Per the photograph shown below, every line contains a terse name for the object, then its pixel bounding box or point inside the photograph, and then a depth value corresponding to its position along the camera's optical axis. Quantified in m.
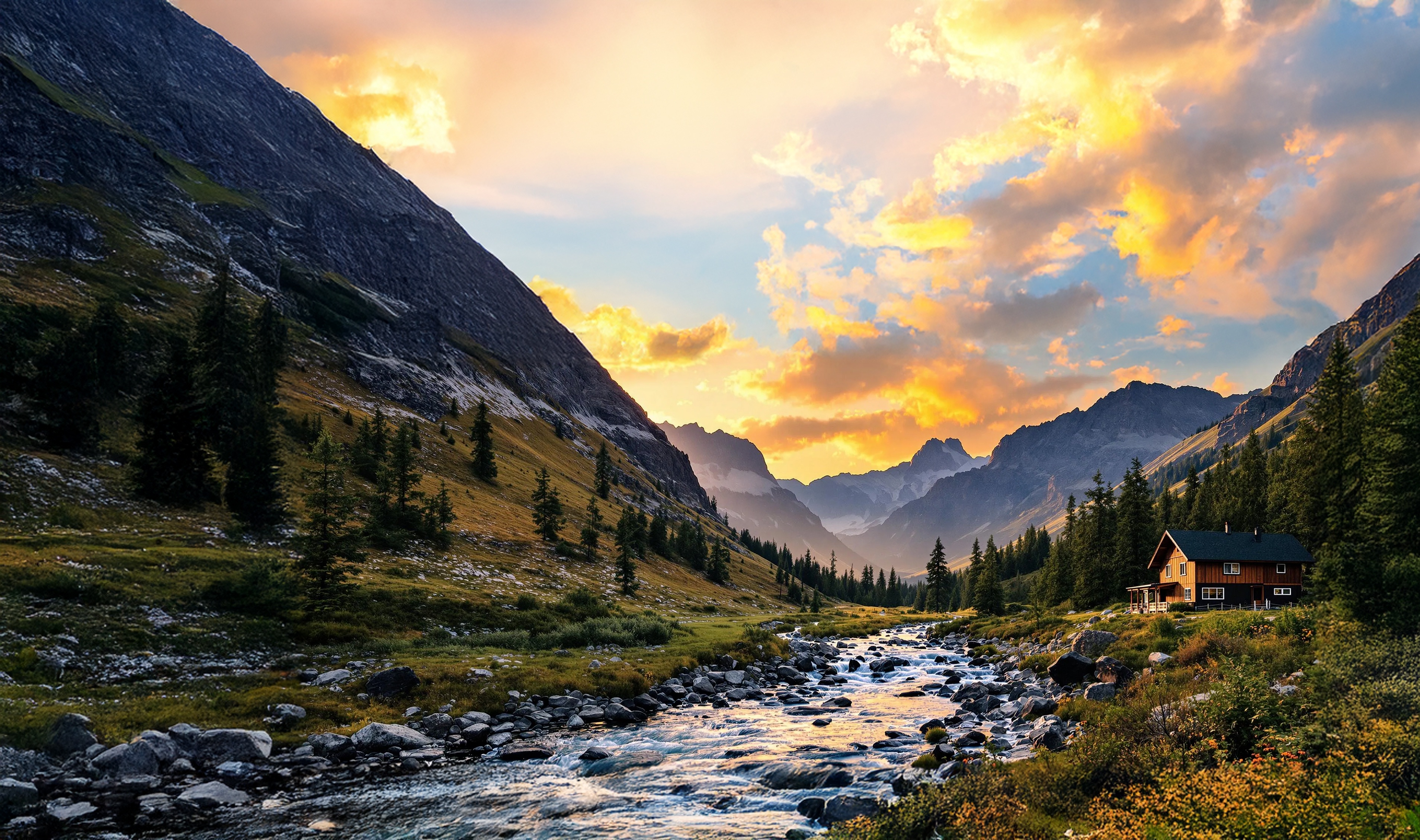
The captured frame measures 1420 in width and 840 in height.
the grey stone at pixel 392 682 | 27.36
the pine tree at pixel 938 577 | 144.88
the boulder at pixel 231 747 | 20.72
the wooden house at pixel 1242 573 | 60.97
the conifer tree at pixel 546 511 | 85.62
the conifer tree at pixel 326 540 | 36.19
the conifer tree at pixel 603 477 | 154.12
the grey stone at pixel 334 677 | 27.70
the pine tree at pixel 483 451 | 109.25
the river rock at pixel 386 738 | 23.39
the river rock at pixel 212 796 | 18.05
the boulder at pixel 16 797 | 15.90
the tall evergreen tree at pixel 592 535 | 88.19
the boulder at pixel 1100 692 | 26.83
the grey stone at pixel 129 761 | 18.55
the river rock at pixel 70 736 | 18.81
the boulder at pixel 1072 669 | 33.53
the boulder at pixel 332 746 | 22.52
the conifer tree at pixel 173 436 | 42.00
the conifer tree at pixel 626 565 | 79.00
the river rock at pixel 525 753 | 24.33
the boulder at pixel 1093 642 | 36.25
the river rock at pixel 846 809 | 17.17
